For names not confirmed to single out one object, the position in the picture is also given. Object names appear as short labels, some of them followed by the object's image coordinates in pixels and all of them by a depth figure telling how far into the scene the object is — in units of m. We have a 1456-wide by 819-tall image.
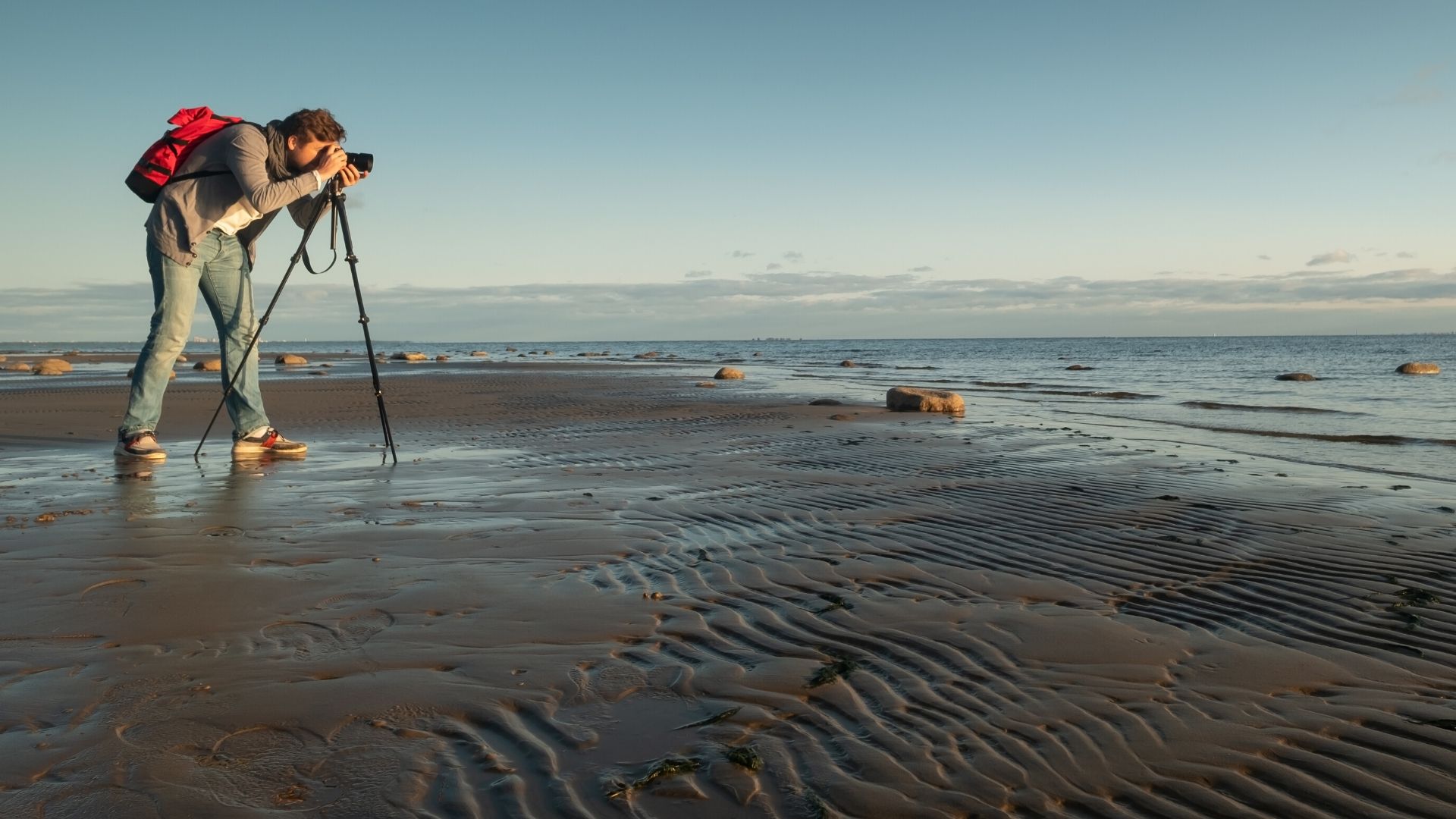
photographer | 7.07
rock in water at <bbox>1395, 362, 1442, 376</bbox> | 28.50
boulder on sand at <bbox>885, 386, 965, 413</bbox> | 14.66
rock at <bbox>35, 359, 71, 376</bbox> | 26.36
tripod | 7.75
